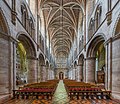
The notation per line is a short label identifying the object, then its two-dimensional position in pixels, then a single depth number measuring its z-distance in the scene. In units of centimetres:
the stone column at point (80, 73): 1756
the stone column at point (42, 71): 1753
